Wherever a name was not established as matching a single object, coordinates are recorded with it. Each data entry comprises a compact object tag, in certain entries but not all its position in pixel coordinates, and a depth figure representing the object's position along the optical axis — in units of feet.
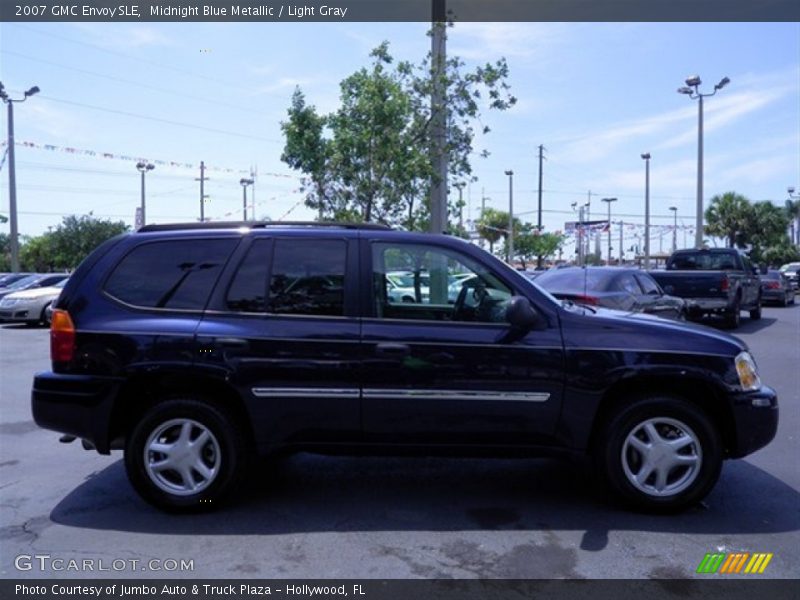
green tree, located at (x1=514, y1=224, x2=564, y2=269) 227.20
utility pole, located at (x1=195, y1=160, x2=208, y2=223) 142.31
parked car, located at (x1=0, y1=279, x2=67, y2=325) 59.41
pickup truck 52.01
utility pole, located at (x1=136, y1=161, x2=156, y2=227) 122.31
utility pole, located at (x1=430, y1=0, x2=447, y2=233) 39.14
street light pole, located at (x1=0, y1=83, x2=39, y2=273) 100.37
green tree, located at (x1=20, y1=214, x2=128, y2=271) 187.62
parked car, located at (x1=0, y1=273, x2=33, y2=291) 80.31
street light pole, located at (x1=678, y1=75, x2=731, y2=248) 88.89
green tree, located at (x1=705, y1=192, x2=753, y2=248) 146.92
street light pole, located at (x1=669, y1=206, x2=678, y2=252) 246.21
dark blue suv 15.25
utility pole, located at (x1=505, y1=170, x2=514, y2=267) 153.00
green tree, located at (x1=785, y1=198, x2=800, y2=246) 162.90
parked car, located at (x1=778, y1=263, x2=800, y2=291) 114.62
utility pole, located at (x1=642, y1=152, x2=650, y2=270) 135.02
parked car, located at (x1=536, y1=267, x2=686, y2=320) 35.76
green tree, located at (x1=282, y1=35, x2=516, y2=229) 37.73
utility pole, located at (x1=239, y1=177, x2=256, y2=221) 136.11
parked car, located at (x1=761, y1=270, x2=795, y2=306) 82.43
